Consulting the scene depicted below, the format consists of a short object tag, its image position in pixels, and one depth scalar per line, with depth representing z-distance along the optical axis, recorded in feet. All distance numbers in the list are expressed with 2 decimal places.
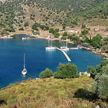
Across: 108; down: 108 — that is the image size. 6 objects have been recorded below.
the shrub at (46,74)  315.49
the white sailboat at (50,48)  502.83
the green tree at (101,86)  146.92
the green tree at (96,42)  509.76
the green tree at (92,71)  296.96
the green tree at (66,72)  298.31
